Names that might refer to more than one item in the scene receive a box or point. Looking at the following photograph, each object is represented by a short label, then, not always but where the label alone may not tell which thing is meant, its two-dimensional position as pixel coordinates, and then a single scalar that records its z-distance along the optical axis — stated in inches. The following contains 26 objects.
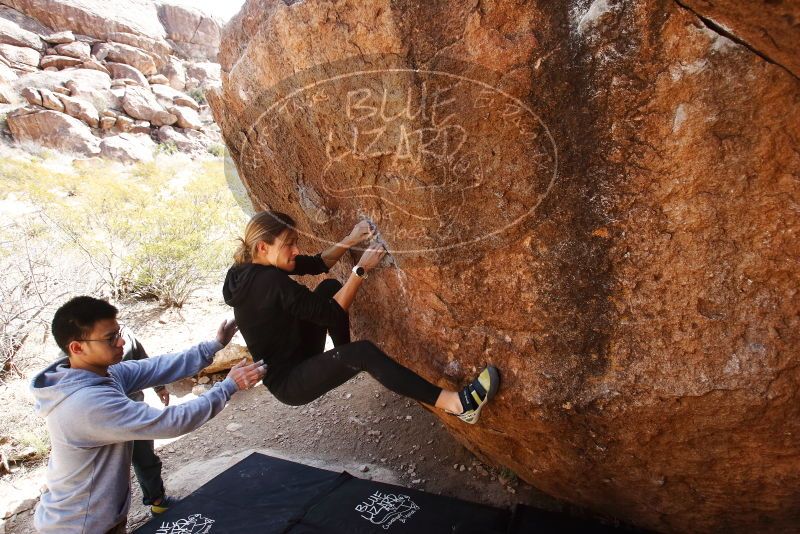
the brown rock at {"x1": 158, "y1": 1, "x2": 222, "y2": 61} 911.7
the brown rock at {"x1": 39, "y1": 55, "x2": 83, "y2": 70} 673.6
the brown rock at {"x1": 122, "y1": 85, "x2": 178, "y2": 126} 663.1
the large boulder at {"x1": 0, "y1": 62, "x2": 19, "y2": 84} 606.9
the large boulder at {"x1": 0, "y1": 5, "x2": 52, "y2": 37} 721.6
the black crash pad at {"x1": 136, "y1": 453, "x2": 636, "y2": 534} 83.6
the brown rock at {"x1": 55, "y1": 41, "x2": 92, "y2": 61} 709.9
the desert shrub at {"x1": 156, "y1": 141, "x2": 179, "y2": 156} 622.2
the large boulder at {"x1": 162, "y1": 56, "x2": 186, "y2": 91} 822.5
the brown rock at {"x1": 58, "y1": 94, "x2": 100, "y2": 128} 598.5
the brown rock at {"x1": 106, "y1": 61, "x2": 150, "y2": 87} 742.5
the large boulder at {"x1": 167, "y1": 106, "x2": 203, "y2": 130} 702.5
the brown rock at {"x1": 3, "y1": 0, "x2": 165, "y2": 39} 750.5
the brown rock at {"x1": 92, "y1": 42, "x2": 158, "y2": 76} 752.5
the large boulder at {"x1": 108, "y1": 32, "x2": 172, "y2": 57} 793.6
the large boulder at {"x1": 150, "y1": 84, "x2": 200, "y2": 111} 732.7
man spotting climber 67.6
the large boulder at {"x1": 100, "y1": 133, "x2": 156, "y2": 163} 562.2
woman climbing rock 73.2
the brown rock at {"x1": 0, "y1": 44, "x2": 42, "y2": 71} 641.0
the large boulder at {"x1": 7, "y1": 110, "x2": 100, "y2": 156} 558.3
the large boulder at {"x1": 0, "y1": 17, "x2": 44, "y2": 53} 667.8
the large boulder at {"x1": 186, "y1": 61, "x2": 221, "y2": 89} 869.8
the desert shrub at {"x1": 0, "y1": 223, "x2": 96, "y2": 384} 174.1
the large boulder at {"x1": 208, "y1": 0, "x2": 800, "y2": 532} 52.7
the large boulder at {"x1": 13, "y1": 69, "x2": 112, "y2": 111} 617.0
